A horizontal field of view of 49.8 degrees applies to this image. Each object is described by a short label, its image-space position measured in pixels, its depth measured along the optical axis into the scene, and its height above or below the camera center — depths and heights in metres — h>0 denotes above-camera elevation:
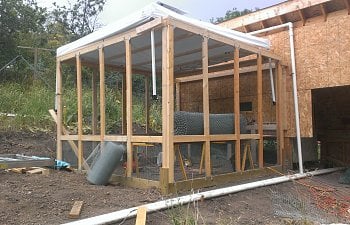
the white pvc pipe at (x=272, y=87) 8.21 +0.90
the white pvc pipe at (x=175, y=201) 4.11 -0.95
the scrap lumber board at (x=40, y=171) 7.22 -0.75
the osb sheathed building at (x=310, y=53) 7.95 +1.64
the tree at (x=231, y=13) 34.38 +10.95
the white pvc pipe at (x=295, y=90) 8.27 +0.85
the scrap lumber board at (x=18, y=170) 7.27 -0.73
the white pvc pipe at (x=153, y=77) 5.80 +0.83
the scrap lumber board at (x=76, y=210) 4.32 -0.93
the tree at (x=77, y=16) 25.64 +7.90
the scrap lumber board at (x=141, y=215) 4.09 -0.95
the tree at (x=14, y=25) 15.27 +4.58
